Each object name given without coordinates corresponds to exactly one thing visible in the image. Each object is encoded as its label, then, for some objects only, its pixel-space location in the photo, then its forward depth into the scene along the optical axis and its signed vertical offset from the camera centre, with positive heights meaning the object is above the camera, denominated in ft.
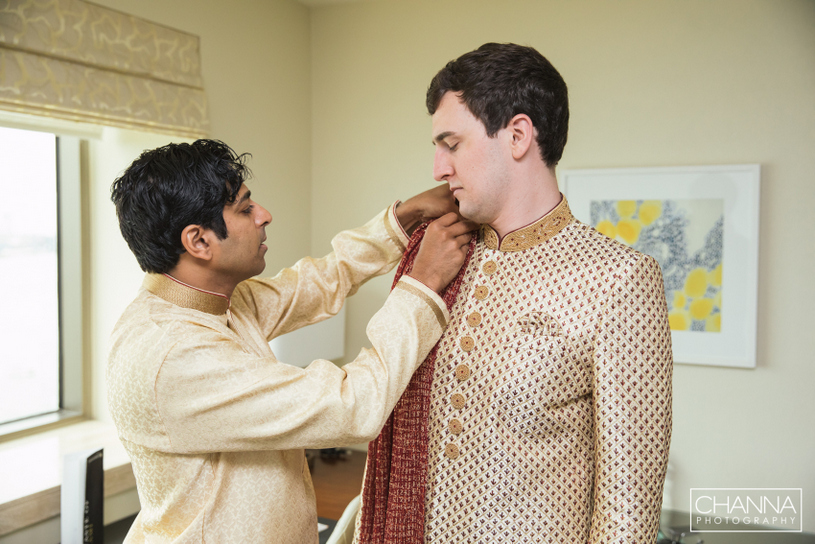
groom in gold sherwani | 3.65 -0.64
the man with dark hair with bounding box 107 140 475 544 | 3.92 -0.68
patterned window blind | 7.14 +2.36
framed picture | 9.69 +0.32
